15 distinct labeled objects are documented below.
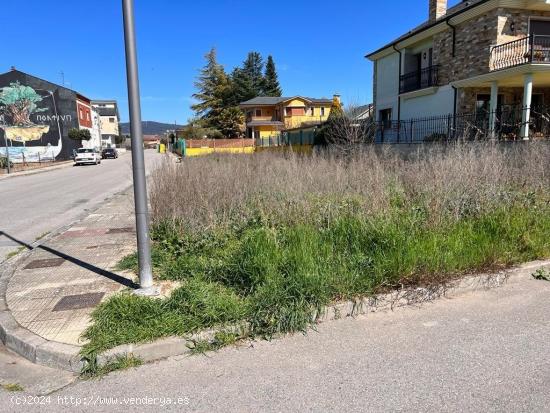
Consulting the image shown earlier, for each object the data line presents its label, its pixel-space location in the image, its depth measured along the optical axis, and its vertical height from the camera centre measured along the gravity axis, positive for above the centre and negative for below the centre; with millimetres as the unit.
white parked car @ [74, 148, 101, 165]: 39344 -247
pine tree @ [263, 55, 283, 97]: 86062 +15095
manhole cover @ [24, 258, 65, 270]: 5504 -1506
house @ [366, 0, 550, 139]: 18297 +4504
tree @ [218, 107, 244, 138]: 62344 +4820
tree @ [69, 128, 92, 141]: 47981 +2488
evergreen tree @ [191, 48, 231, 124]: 63844 +10040
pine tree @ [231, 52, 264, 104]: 78000 +14792
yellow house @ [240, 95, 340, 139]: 60438 +6053
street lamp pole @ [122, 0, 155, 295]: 3871 -56
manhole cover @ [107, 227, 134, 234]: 7519 -1453
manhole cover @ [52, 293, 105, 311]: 3984 -1494
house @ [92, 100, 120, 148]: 93125 +7016
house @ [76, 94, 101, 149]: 54734 +5332
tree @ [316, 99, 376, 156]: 18766 +1051
